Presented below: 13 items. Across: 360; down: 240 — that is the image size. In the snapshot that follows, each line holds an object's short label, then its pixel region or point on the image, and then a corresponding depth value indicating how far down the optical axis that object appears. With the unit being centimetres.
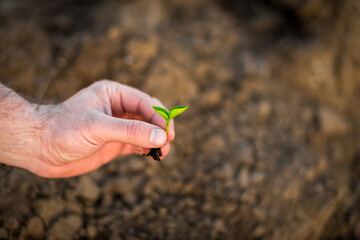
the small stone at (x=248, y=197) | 65
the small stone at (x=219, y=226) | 62
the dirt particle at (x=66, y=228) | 57
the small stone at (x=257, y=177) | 67
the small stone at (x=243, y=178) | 66
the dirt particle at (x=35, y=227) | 57
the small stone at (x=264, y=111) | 72
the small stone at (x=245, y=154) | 68
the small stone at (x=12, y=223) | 57
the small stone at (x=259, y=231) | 63
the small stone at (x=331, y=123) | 73
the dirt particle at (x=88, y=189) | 61
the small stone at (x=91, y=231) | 58
